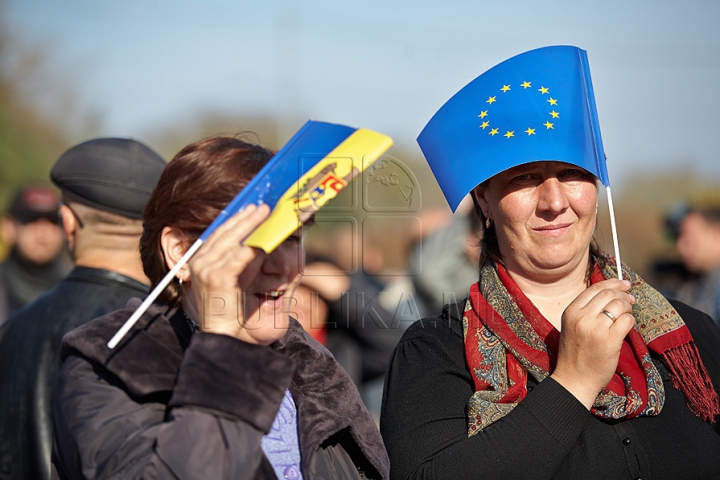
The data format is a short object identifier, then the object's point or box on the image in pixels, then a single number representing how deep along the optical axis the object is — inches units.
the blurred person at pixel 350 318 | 212.4
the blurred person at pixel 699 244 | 262.2
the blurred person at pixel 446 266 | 229.8
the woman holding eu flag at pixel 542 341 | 90.7
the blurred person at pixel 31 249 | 260.7
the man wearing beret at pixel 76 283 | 114.3
